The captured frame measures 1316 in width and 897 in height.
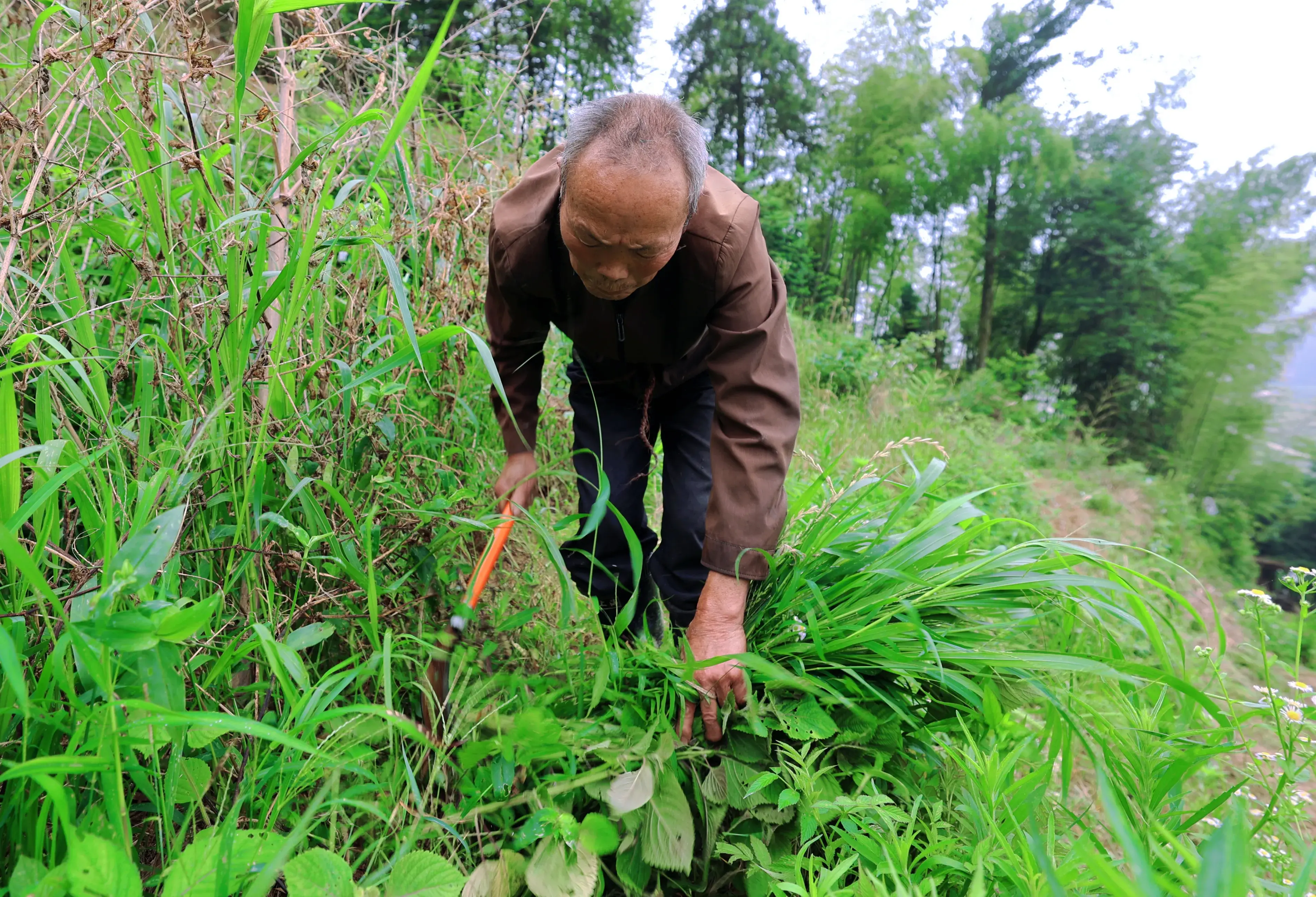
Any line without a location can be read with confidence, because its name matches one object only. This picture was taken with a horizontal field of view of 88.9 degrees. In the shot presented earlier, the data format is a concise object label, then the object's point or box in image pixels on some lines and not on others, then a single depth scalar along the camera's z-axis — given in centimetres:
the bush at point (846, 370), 635
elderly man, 135
